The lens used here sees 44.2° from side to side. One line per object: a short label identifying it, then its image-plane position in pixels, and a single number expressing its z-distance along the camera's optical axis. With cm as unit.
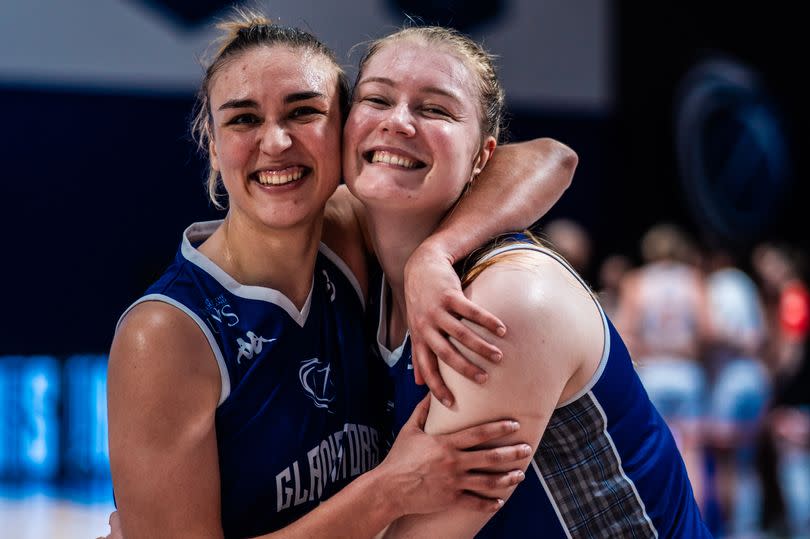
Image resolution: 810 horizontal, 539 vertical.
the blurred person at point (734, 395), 608
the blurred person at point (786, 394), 612
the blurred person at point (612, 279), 737
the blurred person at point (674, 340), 596
